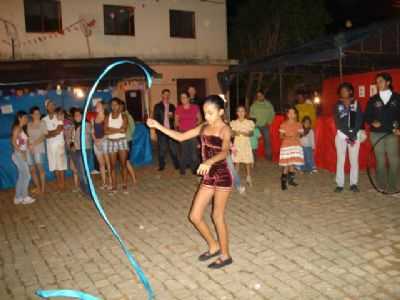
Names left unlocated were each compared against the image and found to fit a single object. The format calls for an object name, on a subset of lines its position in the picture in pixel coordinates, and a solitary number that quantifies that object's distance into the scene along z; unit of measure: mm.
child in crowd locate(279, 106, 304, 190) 7559
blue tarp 9172
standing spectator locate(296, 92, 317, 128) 9875
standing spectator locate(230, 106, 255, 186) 7898
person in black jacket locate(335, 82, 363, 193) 6785
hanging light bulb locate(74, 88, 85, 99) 13688
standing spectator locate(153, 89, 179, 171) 9680
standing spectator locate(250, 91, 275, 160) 10461
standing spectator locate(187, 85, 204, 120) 9602
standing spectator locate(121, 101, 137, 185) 8383
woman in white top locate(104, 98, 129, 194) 7715
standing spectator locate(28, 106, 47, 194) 8208
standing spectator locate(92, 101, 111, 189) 8109
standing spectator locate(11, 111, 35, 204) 7363
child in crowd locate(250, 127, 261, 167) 8837
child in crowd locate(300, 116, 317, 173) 8945
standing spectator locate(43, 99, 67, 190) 8633
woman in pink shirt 9094
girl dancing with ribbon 4148
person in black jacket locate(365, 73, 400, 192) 6477
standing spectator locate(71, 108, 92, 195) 8133
